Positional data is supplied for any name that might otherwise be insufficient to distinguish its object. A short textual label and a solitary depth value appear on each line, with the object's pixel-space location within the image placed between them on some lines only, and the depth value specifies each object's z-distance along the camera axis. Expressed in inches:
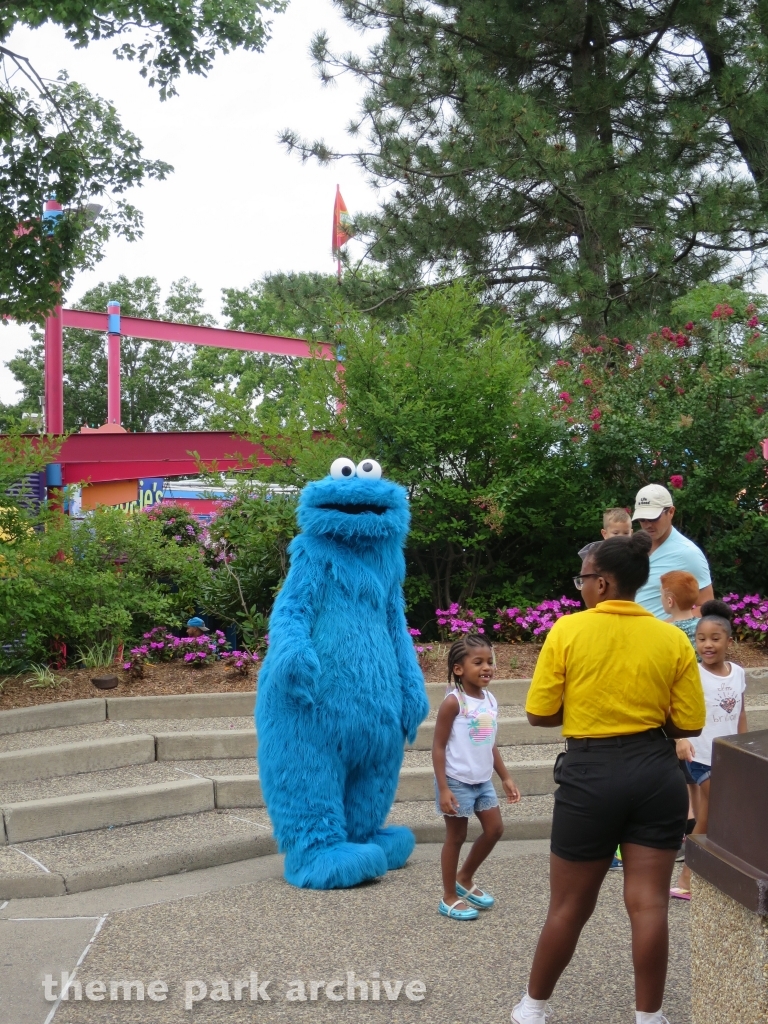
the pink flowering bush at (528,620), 337.1
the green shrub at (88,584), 285.7
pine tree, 468.1
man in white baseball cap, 202.7
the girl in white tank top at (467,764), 170.9
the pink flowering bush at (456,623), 332.2
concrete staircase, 200.5
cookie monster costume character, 185.0
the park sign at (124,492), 609.0
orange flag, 569.0
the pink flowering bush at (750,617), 336.2
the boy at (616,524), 209.0
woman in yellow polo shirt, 118.9
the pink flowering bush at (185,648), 321.4
